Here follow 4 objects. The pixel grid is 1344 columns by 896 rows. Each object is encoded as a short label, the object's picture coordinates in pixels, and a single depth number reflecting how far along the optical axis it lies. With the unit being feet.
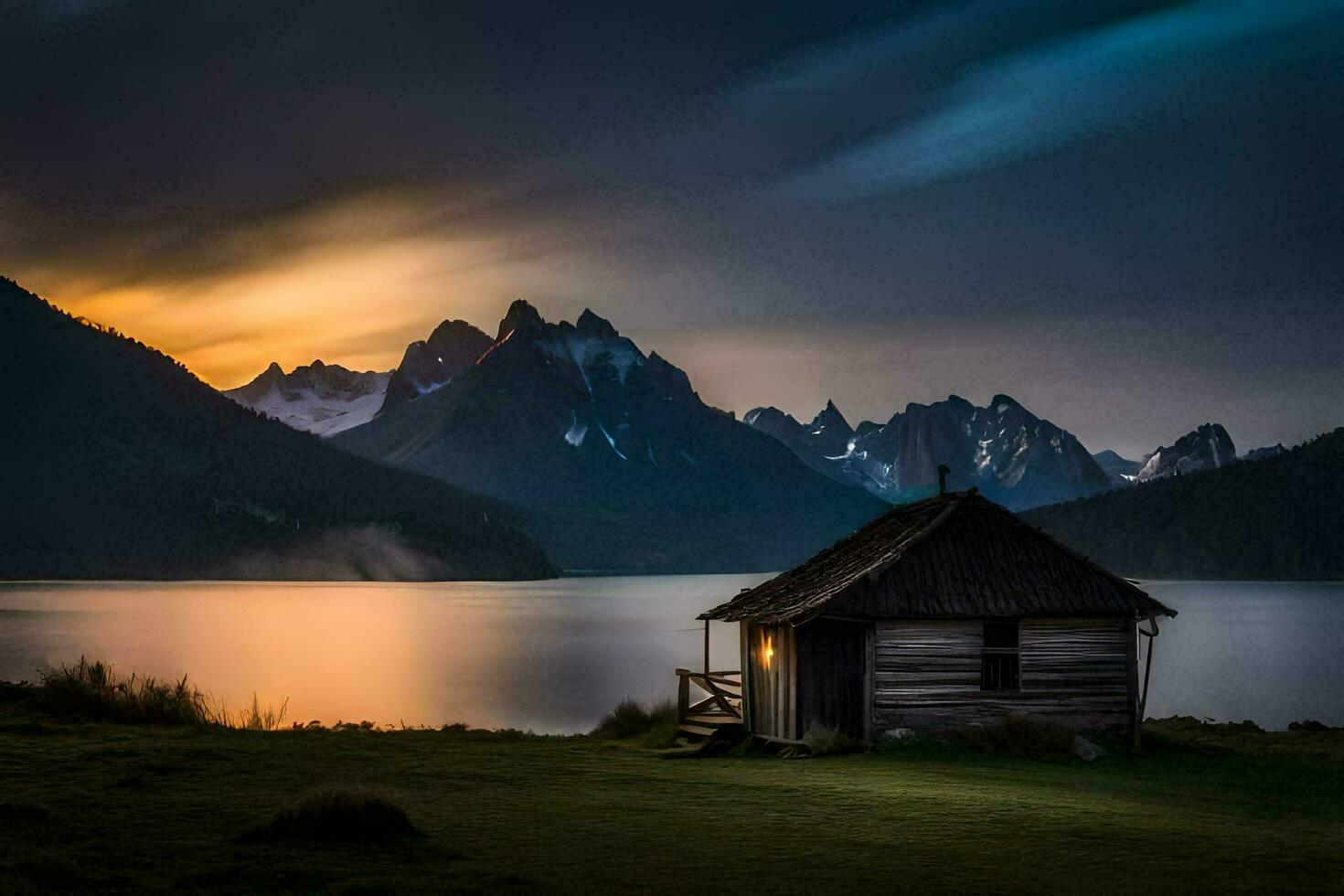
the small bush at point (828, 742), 95.40
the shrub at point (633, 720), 124.06
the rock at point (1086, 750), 93.96
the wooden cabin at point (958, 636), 96.84
